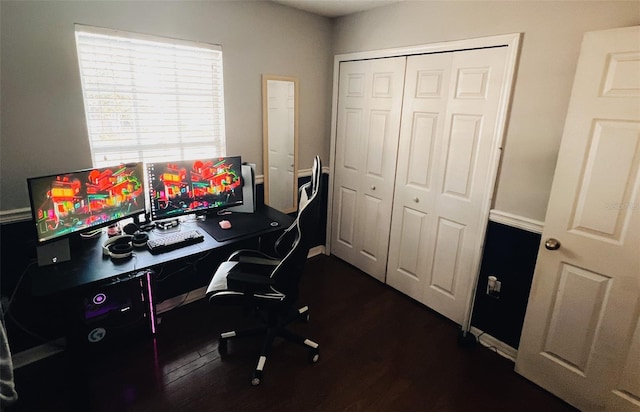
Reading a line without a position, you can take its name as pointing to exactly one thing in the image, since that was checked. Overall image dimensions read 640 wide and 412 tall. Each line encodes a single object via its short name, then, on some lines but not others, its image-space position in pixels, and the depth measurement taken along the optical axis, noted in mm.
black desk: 1571
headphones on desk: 1791
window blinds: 1998
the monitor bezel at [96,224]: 1571
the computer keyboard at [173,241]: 1888
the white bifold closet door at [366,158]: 2723
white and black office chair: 1760
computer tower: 1913
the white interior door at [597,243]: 1539
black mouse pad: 2162
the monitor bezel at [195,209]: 2133
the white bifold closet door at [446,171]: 2148
